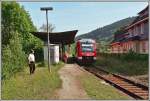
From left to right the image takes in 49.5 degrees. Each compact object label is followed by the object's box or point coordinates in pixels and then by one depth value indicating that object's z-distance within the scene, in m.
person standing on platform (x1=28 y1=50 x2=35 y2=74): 9.60
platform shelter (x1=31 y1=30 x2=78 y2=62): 14.06
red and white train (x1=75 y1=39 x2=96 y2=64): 16.95
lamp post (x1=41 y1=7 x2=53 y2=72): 9.91
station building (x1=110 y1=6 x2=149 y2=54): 19.87
